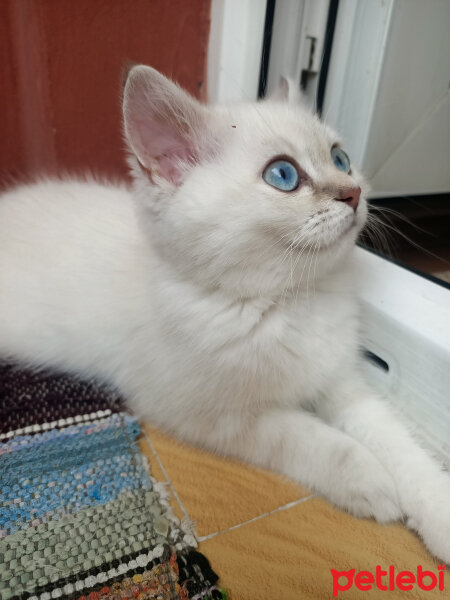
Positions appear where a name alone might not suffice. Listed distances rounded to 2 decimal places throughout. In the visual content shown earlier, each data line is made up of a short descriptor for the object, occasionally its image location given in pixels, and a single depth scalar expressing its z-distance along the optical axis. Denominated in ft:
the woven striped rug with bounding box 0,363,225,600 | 0.52
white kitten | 0.60
